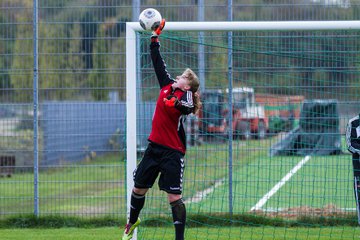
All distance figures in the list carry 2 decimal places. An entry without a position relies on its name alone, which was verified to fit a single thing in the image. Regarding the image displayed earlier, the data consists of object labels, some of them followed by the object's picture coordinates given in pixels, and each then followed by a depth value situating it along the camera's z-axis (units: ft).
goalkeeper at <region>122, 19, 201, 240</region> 57.16
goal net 75.87
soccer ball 59.11
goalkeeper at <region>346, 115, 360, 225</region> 62.97
